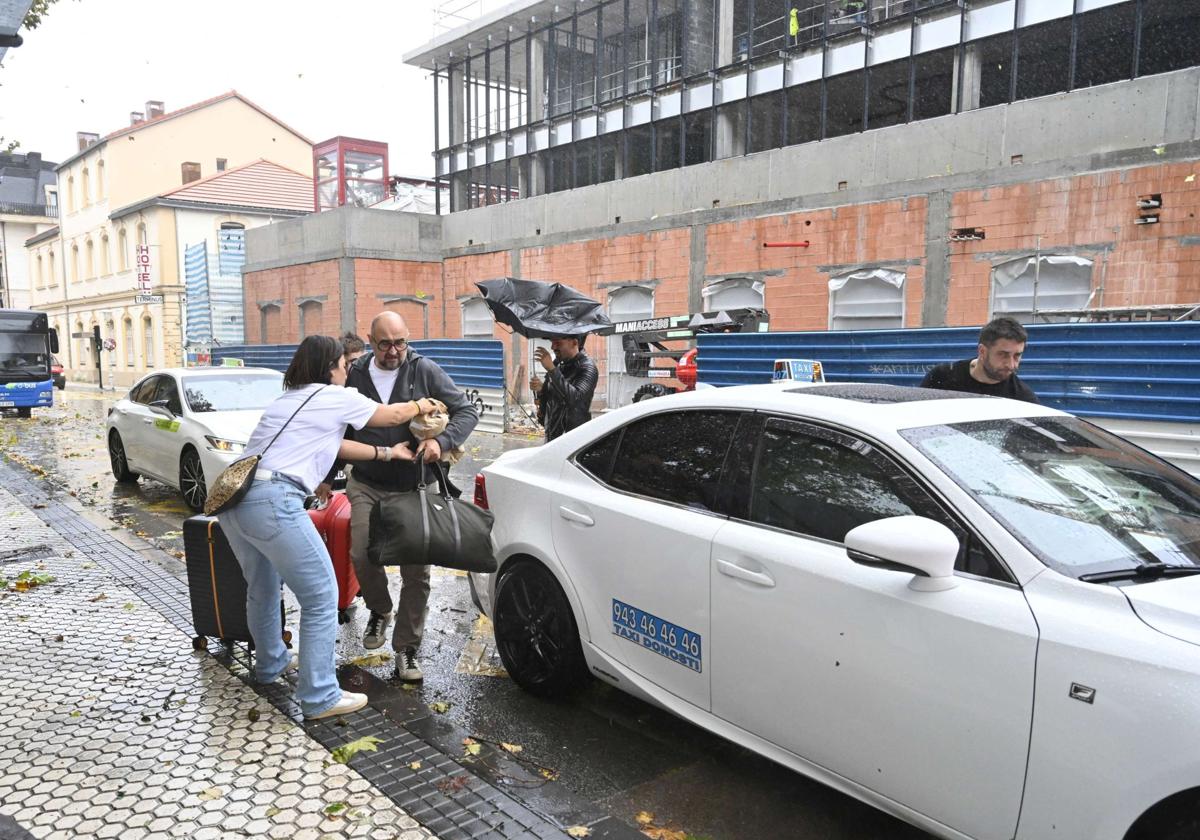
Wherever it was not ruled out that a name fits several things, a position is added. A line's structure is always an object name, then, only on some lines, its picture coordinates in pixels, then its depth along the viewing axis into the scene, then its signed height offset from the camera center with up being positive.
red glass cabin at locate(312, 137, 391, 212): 30.12 +5.78
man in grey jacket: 4.40 -0.53
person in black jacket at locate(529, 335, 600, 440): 6.63 -0.43
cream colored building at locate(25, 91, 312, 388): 34.59 +4.88
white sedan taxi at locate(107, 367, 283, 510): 8.61 -0.96
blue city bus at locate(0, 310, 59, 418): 21.52 -0.70
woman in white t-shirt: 3.70 -0.69
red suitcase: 4.79 -1.10
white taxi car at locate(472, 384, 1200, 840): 2.16 -0.82
